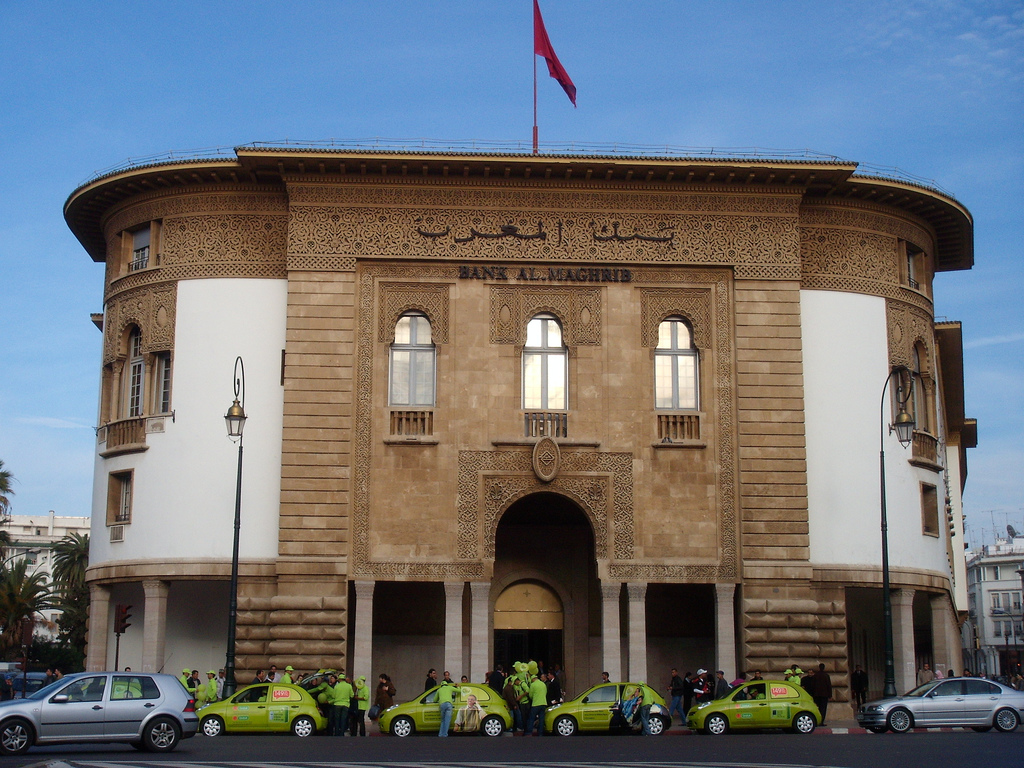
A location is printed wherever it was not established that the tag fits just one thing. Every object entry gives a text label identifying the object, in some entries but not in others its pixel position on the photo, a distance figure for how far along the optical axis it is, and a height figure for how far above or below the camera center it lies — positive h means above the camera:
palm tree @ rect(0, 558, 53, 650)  56.75 -0.15
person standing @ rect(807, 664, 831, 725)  27.22 -1.85
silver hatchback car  17.91 -1.72
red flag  33.91 +15.14
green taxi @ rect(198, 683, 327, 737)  23.28 -2.15
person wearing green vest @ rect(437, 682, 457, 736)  23.58 -1.94
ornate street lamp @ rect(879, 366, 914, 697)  25.78 +1.27
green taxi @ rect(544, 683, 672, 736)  24.34 -2.21
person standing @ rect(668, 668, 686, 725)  27.61 -1.96
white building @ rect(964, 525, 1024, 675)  115.44 +0.16
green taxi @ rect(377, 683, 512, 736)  24.14 -2.24
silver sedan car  23.73 -1.97
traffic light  27.89 -0.48
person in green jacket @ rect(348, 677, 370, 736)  24.66 -2.16
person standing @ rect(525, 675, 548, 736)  24.52 -1.95
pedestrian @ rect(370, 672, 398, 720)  27.06 -2.05
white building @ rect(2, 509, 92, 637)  119.94 +7.32
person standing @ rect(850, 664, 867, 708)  32.28 -2.10
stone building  29.72 +4.99
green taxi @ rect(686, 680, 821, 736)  23.80 -2.05
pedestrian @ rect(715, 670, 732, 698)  27.28 -1.84
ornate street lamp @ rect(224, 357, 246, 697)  24.84 +0.74
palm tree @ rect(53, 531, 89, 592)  59.84 +1.74
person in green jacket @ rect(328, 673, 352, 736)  23.95 -2.03
